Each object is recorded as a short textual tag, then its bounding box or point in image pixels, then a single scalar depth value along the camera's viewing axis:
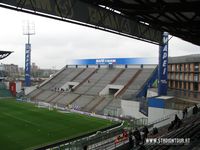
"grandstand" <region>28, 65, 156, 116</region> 49.09
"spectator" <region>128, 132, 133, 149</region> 17.34
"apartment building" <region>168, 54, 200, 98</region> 46.28
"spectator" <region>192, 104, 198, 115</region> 27.16
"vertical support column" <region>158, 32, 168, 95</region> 36.62
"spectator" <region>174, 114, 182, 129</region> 21.42
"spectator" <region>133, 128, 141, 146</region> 17.53
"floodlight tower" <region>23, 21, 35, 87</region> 65.38
